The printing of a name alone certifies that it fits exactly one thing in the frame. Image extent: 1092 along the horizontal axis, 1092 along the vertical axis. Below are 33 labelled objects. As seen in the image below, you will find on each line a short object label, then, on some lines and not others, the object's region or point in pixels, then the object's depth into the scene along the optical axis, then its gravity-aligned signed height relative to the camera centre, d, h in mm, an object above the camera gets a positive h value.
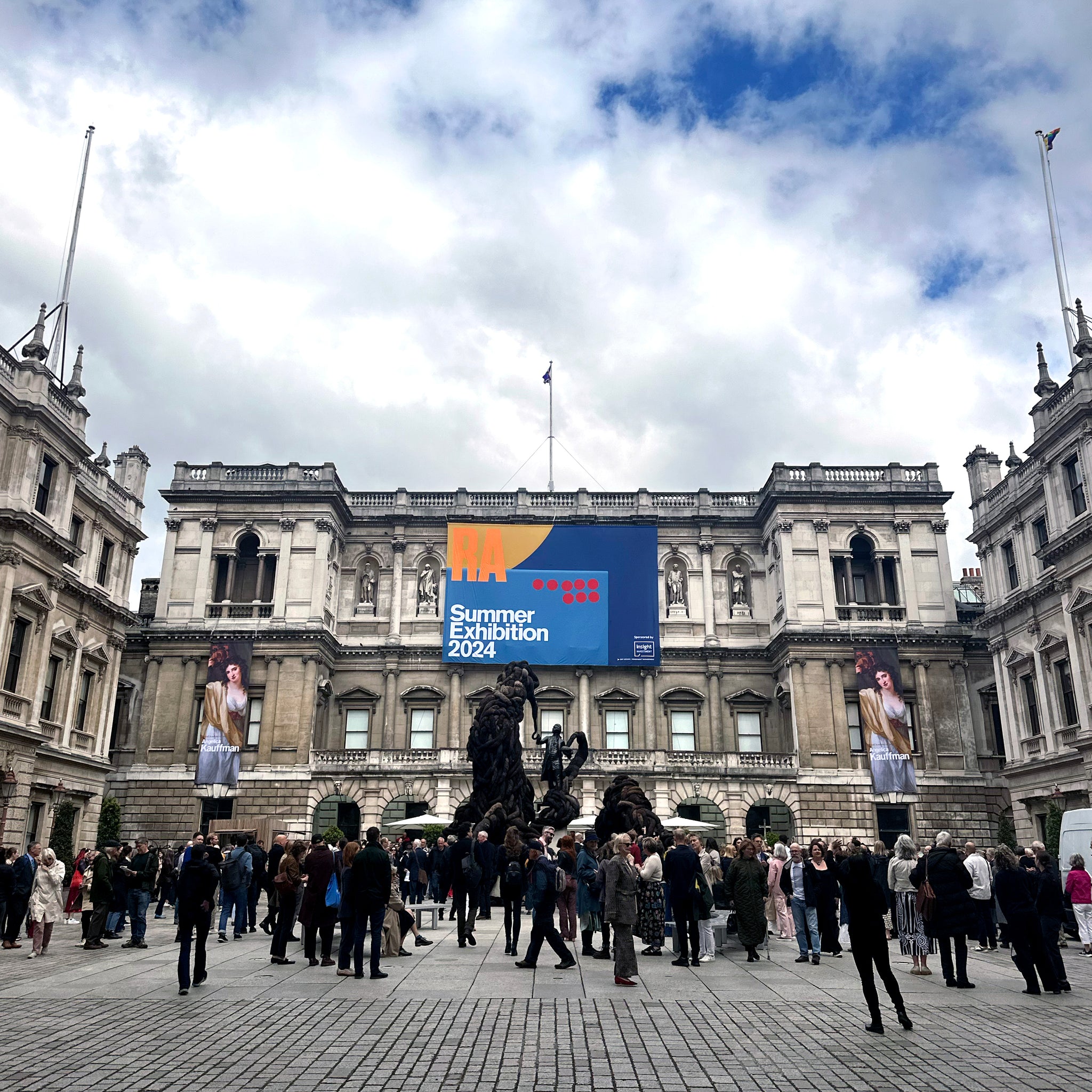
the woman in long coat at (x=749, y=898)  15461 -529
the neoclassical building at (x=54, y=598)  29875 +8757
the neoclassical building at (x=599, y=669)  42438 +9083
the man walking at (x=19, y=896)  17156 -542
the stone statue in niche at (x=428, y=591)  47719 +12872
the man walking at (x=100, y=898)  17078 -564
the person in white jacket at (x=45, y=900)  16031 -568
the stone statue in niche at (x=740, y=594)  47719 +12778
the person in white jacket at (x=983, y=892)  14515 -408
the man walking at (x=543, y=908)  13031 -560
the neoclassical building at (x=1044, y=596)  31859 +9179
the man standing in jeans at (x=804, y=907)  15398 -673
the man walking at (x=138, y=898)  17188 -582
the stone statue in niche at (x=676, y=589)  47688 +13000
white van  20741 +565
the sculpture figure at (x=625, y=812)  21812 +1141
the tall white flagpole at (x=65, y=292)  33688 +19239
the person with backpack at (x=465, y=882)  16531 -322
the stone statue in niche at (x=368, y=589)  47938 +13145
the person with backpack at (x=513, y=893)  14758 -419
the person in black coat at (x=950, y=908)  12578 -546
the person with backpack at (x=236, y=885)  18734 -389
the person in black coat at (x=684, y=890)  14227 -376
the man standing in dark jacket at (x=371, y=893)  12875 -366
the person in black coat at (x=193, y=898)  11648 -392
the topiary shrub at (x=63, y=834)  31875 +951
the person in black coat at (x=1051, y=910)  12695 -587
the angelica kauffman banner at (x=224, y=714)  41625 +6281
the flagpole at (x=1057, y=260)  33344 +20533
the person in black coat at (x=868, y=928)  9650 -624
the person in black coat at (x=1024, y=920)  12242 -694
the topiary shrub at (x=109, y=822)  36312 +1540
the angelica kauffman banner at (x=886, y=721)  41469 +5910
